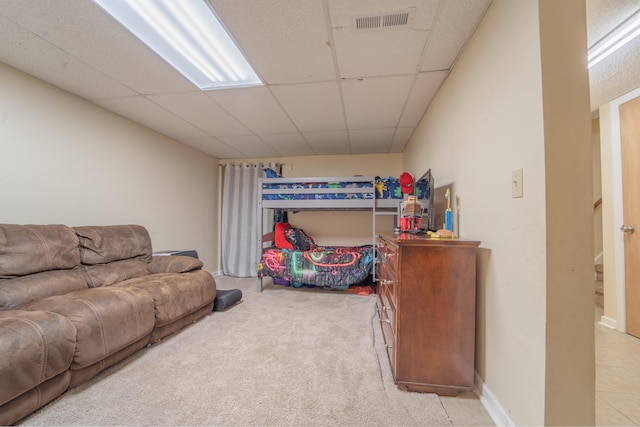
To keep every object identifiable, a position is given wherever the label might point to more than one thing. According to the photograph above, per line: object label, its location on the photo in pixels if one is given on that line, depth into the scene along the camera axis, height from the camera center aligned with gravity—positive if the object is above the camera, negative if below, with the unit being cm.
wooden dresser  128 -51
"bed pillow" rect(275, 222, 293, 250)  356 -27
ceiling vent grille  131 +119
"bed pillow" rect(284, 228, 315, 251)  359 -27
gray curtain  418 +5
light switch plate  101 +19
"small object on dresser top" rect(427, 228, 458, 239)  143 -6
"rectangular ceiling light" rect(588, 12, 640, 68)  134 +120
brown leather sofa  110 -55
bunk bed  307 +22
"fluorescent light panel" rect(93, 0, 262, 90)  133 +124
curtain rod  428 +109
